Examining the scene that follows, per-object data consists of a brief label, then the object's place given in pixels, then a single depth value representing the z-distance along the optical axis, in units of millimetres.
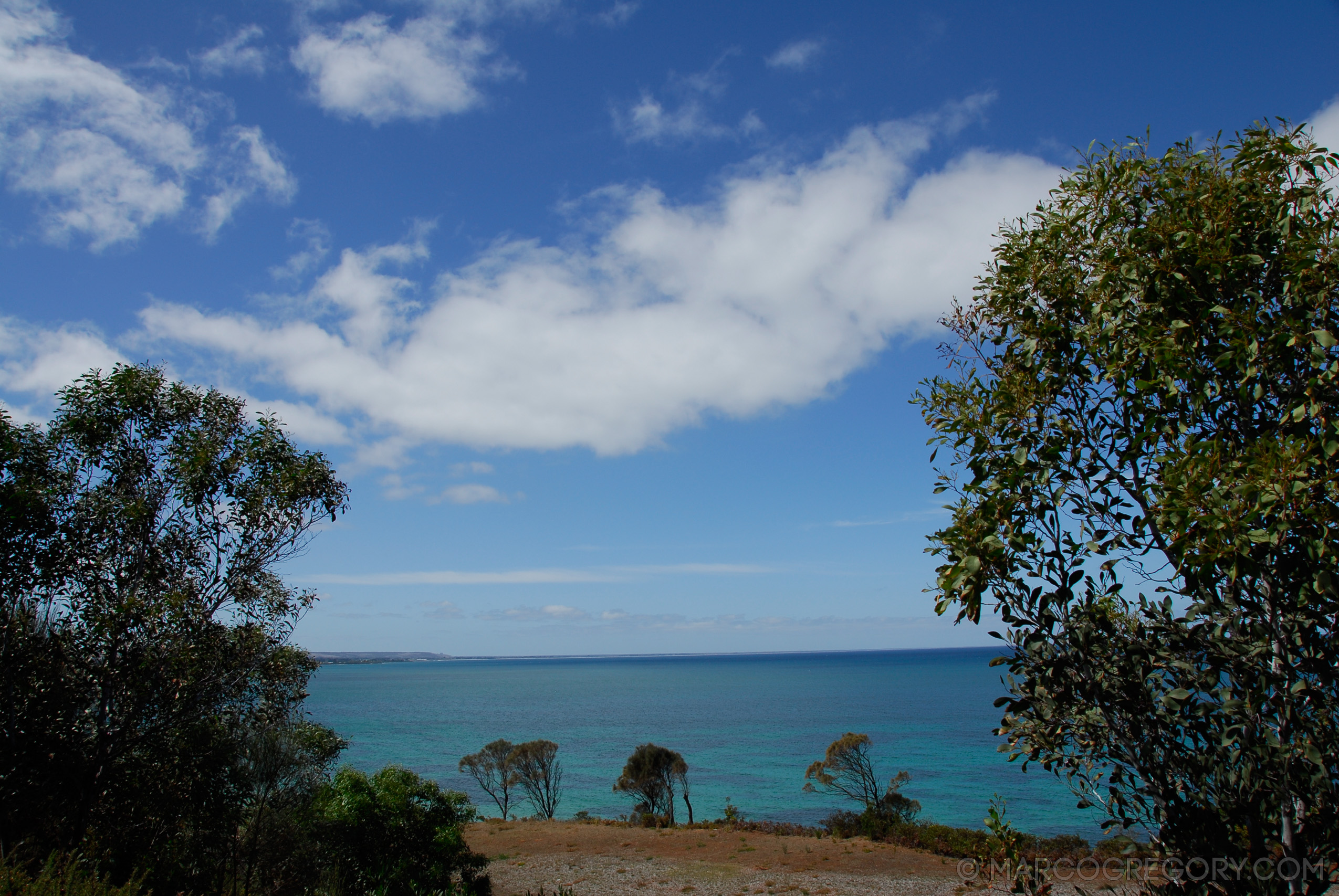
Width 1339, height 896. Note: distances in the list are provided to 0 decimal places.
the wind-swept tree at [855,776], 42688
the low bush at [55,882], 6094
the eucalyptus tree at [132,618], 11727
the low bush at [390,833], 16797
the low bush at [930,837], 30016
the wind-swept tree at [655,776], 47906
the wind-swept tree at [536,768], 51062
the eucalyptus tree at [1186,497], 3410
